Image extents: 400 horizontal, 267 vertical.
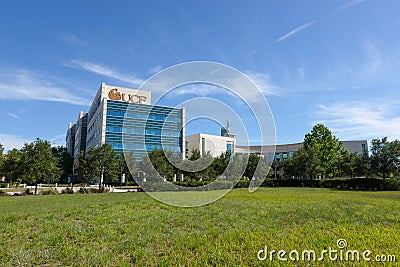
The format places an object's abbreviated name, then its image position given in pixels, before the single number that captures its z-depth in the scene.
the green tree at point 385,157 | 37.00
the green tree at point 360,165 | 38.64
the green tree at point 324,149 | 49.56
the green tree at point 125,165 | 34.80
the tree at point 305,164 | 48.16
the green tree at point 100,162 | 40.59
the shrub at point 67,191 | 32.19
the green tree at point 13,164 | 34.22
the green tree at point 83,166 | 40.97
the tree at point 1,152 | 34.09
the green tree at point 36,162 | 32.44
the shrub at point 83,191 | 33.14
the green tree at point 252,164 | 43.67
